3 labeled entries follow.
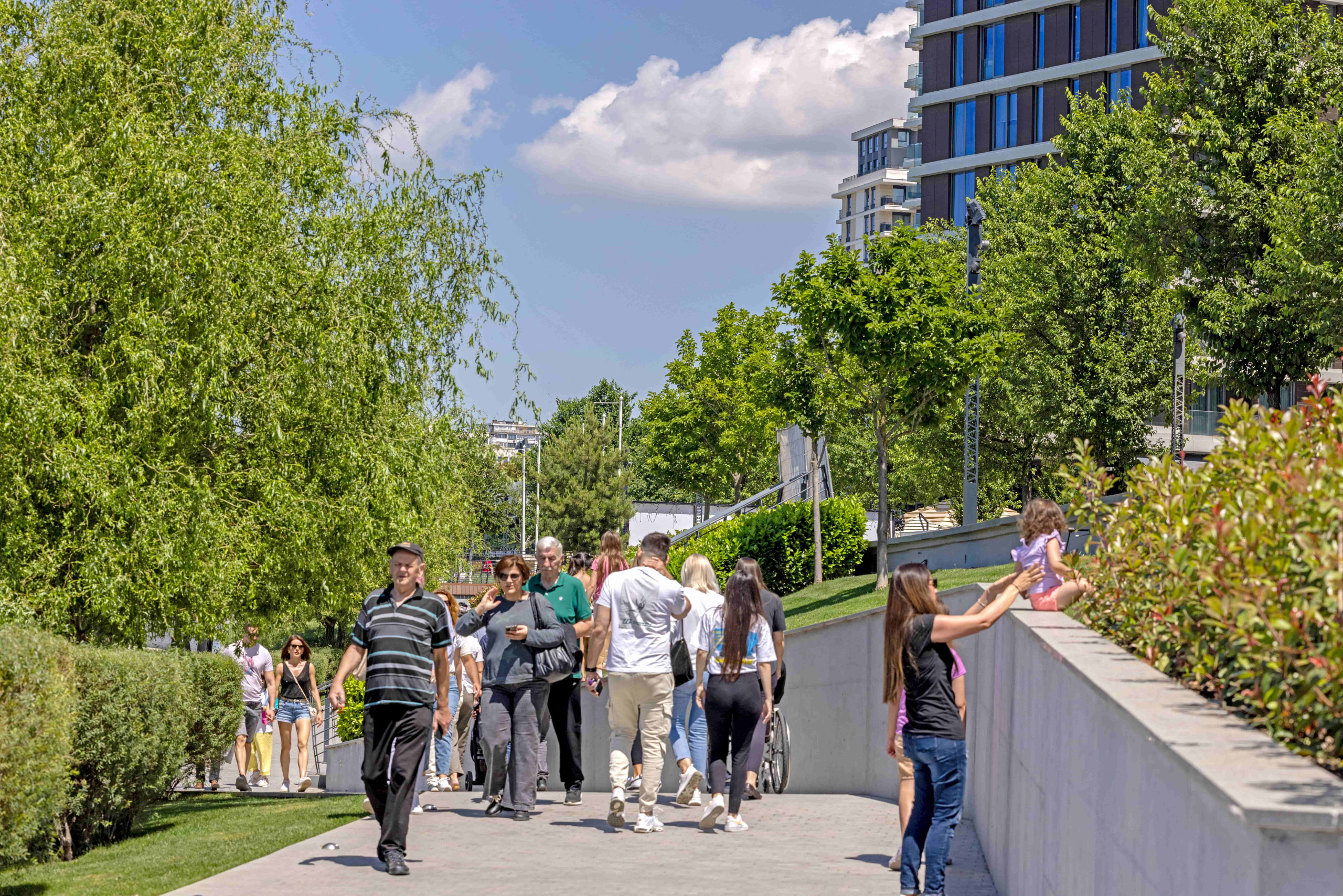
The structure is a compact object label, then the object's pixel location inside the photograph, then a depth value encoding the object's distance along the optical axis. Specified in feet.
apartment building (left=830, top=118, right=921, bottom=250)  457.68
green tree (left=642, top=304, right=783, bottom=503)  186.50
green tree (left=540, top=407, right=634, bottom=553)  259.19
